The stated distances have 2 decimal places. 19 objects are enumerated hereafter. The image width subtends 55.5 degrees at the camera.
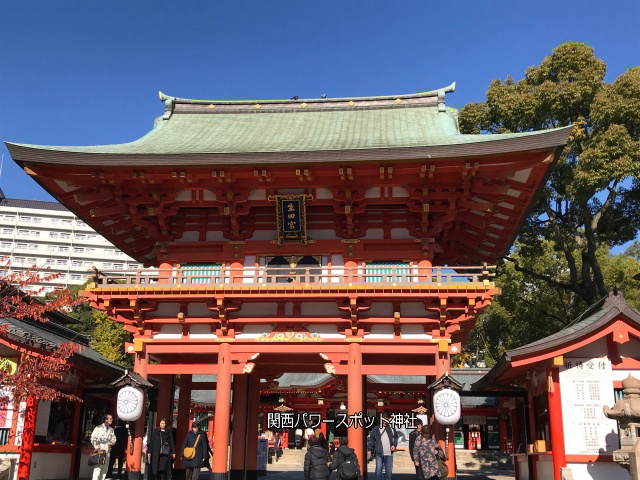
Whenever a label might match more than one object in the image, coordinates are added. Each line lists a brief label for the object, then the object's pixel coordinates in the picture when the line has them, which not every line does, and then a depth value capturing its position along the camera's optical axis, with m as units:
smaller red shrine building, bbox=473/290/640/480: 13.90
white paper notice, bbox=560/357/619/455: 13.98
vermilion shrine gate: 15.30
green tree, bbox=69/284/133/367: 42.78
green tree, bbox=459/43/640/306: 22.58
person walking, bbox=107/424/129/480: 15.88
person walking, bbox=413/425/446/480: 11.78
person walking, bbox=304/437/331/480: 10.03
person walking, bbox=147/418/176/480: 14.40
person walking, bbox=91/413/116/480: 14.20
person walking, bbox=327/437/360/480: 10.34
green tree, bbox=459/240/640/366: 30.88
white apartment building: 101.44
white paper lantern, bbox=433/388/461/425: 14.22
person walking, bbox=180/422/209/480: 14.11
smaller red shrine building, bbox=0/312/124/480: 15.20
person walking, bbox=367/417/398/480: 15.30
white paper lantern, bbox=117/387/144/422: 14.83
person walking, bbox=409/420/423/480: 12.16
